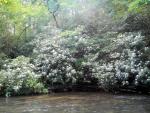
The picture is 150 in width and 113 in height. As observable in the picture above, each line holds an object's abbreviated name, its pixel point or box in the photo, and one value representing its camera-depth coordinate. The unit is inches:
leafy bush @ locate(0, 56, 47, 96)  423.8
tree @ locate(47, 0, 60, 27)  615.0
